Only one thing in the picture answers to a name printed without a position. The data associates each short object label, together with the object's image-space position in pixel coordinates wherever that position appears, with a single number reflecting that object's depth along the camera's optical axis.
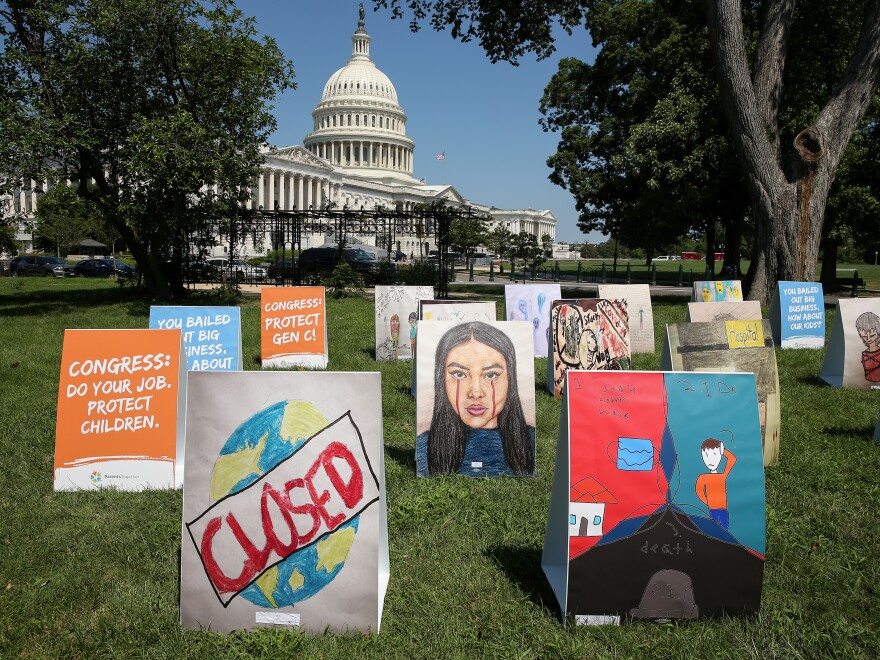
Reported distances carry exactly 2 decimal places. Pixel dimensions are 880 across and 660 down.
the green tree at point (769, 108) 14.58
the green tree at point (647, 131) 22.61
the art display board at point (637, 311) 11.77
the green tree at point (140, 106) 17.06
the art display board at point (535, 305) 10.76
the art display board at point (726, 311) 8.02
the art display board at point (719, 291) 13.70
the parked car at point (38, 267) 35.72
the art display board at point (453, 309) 8.35
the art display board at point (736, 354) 5.67
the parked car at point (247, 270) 28.44
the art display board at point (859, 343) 8.61
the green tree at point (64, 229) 48.84
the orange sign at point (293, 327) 9.88
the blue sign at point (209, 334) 7.52
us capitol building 105.69
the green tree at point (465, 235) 58.16
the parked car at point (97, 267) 35.91
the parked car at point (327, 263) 26.16
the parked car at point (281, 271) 25.82
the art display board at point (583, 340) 7.96
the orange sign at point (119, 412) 5.14
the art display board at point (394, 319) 10.54
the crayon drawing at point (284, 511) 3.25
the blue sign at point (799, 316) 11.88
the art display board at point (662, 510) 3.30
